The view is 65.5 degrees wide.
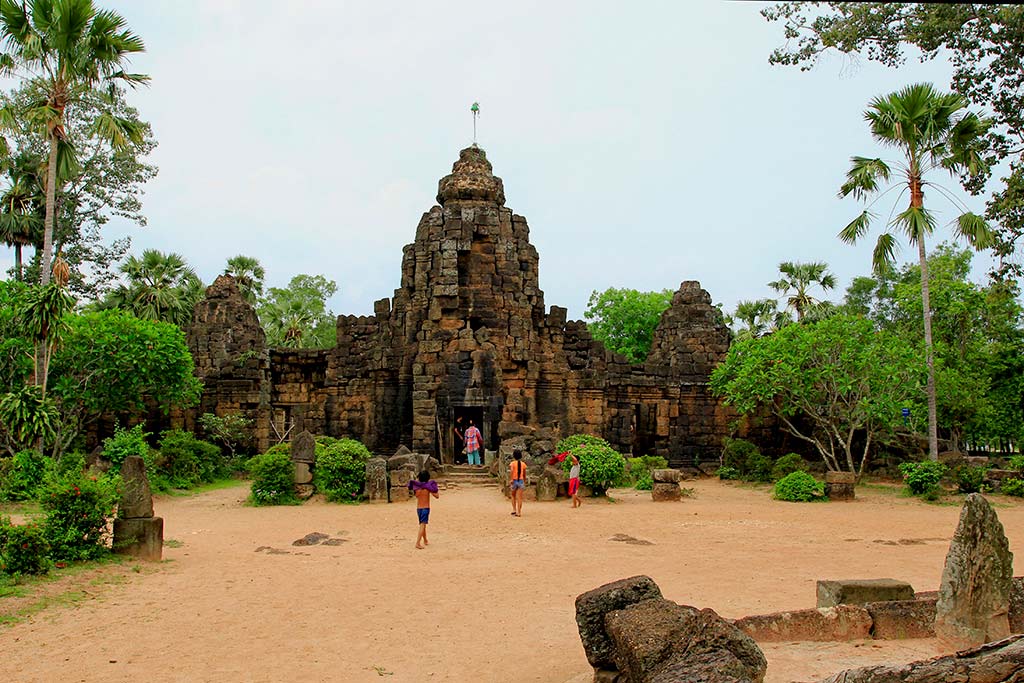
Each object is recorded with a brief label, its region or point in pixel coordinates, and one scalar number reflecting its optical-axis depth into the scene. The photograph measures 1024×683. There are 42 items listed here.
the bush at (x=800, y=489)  16.58
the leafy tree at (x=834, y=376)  17.95
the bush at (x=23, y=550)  8.20
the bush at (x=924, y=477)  16.67
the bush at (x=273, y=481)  15.34
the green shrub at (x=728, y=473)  21.39
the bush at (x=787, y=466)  20.19
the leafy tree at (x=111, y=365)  17.11
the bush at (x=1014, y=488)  16.80
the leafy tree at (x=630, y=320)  40.84
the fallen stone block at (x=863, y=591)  6.28
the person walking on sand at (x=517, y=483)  13.67
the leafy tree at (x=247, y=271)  34.59
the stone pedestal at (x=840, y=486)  16.48
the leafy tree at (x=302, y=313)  40.50
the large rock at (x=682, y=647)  4.14
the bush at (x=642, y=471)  18.22
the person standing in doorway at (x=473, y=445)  19.88
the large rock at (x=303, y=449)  15.85
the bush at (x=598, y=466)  15.70
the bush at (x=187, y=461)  17.98
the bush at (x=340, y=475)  15.50
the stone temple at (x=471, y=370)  21.19
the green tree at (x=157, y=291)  26.81
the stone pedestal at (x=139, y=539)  9.55
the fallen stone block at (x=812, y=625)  5.69
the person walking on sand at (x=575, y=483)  14.82
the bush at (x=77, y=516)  9.02
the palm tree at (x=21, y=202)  23.84
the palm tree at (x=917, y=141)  18.48
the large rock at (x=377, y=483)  15.48
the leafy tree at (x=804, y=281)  33.72
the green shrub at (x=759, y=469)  20.47
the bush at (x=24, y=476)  14.19
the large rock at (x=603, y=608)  5.02
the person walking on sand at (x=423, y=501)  10.84
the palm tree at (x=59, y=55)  15.70
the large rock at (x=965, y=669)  3.53
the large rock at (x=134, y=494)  9.62
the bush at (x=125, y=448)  16.73
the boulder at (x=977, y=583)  5.46
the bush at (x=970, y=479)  17.19
